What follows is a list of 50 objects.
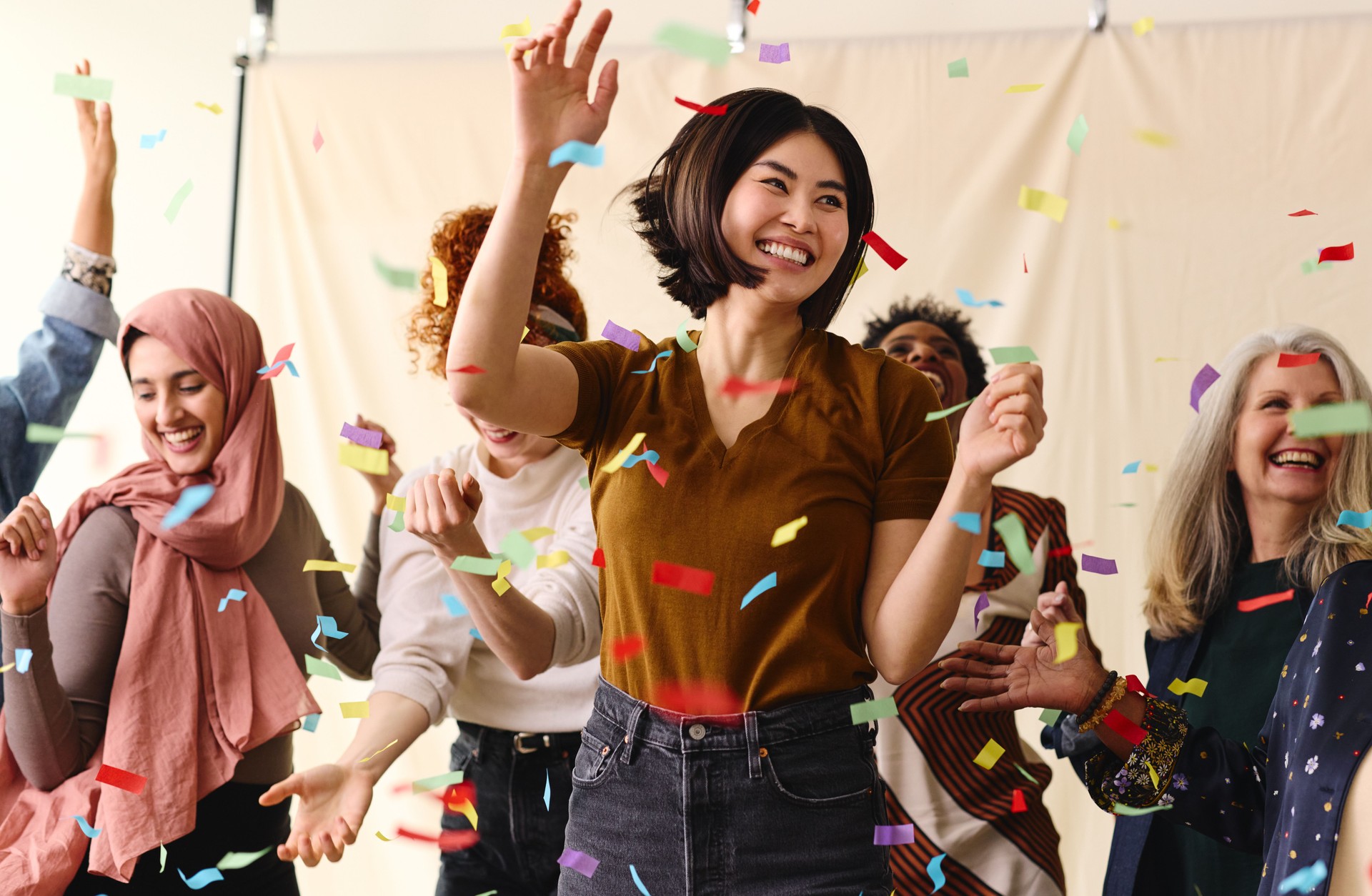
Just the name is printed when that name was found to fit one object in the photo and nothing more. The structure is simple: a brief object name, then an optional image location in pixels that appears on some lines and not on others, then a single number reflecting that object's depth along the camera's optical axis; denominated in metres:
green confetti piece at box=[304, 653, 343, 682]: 1.80
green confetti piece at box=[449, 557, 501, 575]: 1.14
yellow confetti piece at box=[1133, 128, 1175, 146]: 2.51
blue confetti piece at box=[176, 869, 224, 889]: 1.69
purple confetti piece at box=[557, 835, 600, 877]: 1.06
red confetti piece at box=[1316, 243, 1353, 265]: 2.41
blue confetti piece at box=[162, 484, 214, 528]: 1.80
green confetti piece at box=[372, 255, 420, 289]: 2.48
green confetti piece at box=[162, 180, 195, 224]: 2.28
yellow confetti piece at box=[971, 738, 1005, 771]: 1.78
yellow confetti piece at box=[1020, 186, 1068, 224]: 2.50
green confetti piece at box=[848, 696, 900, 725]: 1.05
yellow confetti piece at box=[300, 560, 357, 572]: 1.93
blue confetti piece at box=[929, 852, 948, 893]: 1.74
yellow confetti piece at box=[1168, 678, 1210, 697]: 1.73
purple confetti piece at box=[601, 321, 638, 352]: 1.24
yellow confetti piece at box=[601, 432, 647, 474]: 1.08
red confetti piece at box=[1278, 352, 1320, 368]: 1.77
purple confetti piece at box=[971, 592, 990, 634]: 1.84
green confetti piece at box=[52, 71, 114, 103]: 2.01
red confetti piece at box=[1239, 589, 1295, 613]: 1.66
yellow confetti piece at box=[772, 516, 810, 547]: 1.02
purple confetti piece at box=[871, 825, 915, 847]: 1.08
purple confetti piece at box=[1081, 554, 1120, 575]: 1.93
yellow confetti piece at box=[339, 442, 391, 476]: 2.00
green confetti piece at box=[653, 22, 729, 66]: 1.21
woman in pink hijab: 1.64
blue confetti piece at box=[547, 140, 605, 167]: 0.97
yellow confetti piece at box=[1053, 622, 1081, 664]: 1.36
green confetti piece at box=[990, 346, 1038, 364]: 1.17
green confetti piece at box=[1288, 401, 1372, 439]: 1.27
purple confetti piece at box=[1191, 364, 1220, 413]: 2.07
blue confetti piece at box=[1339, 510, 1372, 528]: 1.64
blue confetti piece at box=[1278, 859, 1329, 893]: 1.13
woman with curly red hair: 1.67
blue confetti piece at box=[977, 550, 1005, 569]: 1.67
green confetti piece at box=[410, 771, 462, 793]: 1.71
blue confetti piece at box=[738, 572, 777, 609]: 1.02
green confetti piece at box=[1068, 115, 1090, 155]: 2.57
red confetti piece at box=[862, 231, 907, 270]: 1.22
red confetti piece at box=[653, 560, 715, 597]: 1.03
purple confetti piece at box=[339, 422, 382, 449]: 2.02
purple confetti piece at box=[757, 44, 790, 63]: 1.64
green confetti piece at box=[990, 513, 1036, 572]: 1.17
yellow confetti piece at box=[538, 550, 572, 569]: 1.56
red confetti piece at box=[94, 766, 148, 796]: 1.67
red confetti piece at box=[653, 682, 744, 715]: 1.04
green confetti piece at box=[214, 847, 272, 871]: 1.71
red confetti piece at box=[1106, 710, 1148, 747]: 1.40
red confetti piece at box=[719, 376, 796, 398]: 1.12
